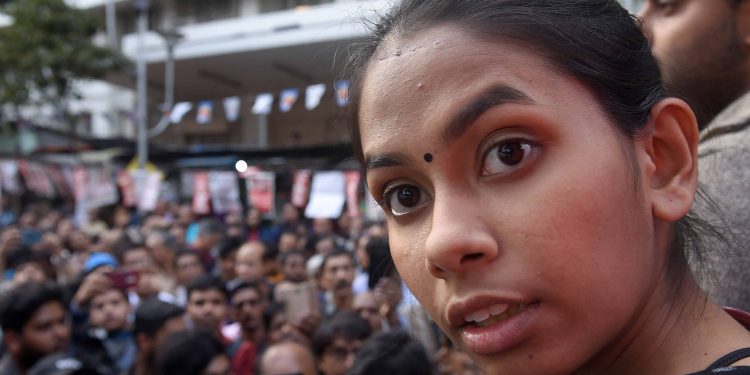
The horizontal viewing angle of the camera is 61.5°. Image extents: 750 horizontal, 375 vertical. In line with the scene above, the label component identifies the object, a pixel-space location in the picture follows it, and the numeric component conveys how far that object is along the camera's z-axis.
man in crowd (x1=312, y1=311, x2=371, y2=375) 3.58
